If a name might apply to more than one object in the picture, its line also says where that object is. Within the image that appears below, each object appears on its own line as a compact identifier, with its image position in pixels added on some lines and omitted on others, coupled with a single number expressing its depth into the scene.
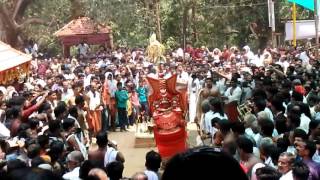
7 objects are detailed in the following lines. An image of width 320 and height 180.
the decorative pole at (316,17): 12.12
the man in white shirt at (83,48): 19.43
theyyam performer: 8.25
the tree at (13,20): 17.36
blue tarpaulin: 13.10
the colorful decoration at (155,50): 11.18
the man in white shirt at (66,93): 9.92
